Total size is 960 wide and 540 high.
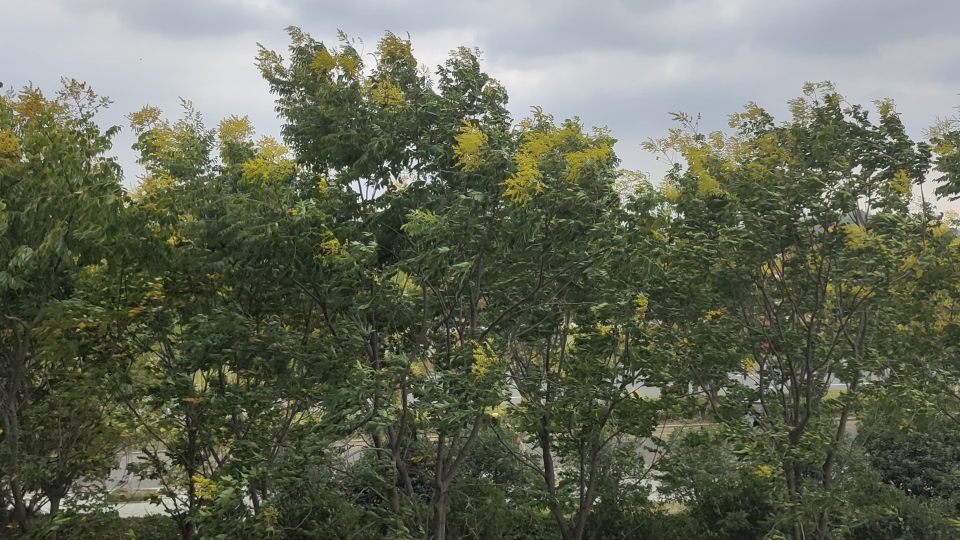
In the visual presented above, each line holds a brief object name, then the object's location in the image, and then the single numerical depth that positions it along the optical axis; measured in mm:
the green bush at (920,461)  8367
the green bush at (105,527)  4996
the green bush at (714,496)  6224
